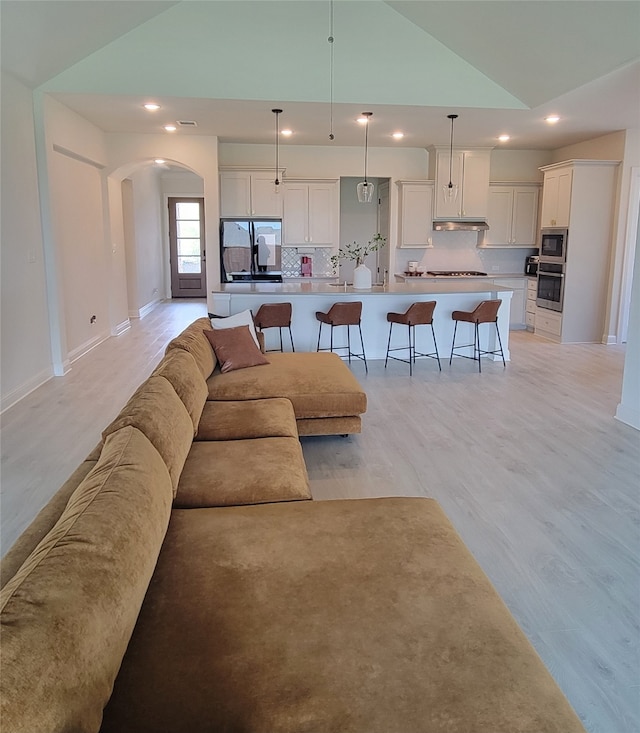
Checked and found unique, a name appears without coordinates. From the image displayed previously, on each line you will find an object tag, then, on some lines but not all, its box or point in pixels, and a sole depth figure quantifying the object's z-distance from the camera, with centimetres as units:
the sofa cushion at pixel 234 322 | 488
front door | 1295
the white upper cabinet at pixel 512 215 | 902
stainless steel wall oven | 809
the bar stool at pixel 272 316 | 607
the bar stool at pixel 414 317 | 623
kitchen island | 653
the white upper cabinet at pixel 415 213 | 873
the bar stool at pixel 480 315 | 633
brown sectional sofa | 116
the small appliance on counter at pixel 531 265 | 895
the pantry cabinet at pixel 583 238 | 776
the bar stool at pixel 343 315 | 620
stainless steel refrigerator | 848
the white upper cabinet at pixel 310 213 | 872
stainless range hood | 890
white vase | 666
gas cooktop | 897
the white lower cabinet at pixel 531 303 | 885
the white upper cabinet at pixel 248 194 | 848
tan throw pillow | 440
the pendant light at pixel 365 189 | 624
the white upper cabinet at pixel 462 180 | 863
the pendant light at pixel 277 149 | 638
